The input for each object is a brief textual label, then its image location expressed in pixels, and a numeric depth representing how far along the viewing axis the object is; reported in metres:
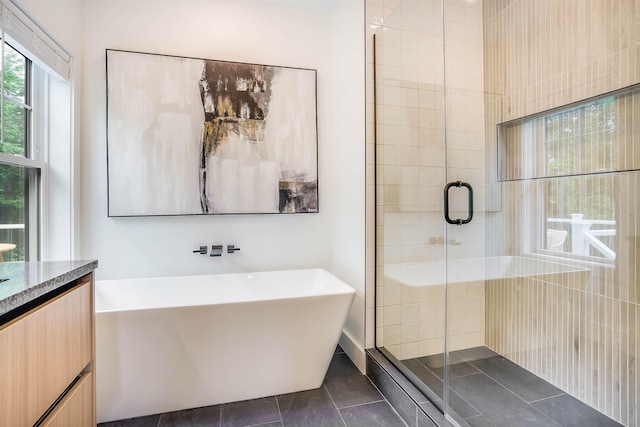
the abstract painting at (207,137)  2.31
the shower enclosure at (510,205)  1.45
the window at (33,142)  1.74
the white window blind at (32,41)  1.57
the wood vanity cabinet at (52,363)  0.78
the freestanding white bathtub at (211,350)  1.58
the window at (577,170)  1.41
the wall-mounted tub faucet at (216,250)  2.42
